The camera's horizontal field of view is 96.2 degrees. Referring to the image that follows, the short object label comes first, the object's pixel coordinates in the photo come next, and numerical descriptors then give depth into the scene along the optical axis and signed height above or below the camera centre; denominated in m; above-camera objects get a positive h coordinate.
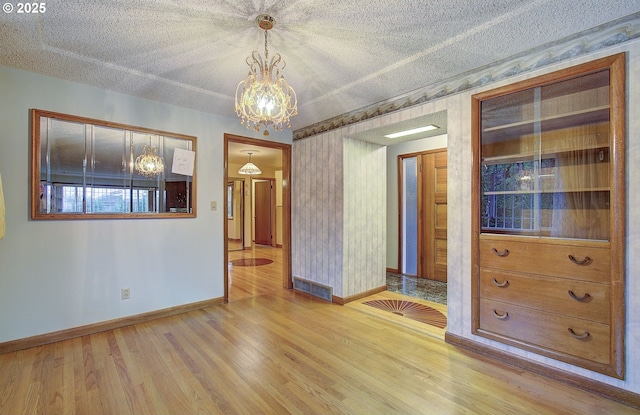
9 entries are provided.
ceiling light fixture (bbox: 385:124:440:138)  3.19 +0.87
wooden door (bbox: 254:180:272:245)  8.62 -0.22
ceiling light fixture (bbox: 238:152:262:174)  6.53 +0.84
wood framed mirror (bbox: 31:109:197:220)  2.56 +0.36
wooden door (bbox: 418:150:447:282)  4.53 -0.15
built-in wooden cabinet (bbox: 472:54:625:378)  1.82 -0.06
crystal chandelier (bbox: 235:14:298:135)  1.93 +0.74
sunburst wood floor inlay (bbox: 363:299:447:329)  2.99 -1.19
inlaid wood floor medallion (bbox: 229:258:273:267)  5.98 -1.21
